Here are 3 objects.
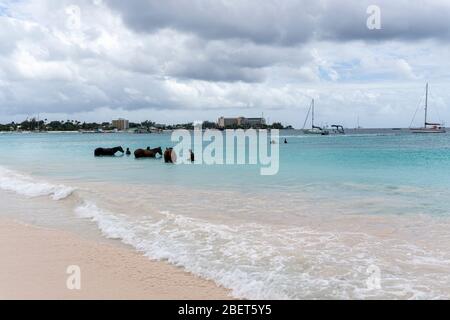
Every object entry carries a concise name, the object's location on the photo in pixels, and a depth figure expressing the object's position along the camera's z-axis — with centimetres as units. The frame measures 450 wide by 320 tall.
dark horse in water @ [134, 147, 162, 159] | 4134
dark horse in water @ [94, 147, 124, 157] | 4585
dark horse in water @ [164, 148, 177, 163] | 3488
